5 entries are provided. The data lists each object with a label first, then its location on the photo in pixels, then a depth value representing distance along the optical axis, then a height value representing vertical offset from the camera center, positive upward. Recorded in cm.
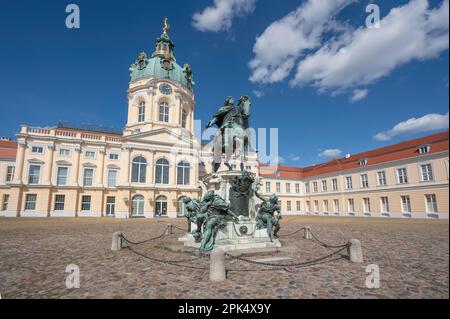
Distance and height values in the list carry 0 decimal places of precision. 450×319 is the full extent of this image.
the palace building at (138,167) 3306 +595
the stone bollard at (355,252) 696 -126
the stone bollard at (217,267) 533 -126
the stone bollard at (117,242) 896 -117
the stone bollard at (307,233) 1201 -125
